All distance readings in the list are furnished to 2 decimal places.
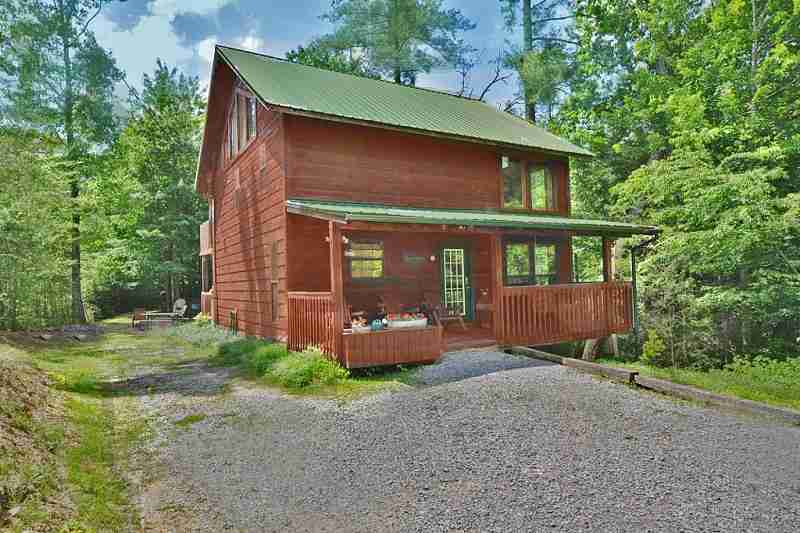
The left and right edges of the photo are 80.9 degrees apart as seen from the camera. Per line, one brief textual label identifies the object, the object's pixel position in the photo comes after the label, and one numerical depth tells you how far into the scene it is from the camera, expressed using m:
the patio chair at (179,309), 21.06
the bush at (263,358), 9.26
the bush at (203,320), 18.10
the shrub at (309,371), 7.93
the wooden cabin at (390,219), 9.65
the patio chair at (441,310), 12.00
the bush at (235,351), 11.02
